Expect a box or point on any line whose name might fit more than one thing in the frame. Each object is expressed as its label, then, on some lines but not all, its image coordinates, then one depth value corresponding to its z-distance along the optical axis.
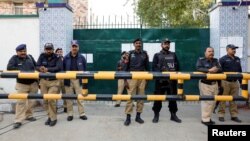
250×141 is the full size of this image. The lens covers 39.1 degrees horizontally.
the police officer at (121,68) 9.86
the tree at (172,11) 21.14
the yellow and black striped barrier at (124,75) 5.24
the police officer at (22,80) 7.46
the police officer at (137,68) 7.51
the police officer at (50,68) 7.49
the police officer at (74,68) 7.96
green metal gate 10.63
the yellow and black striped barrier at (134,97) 5.45
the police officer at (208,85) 7.37
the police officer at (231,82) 7.89
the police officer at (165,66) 7.60
